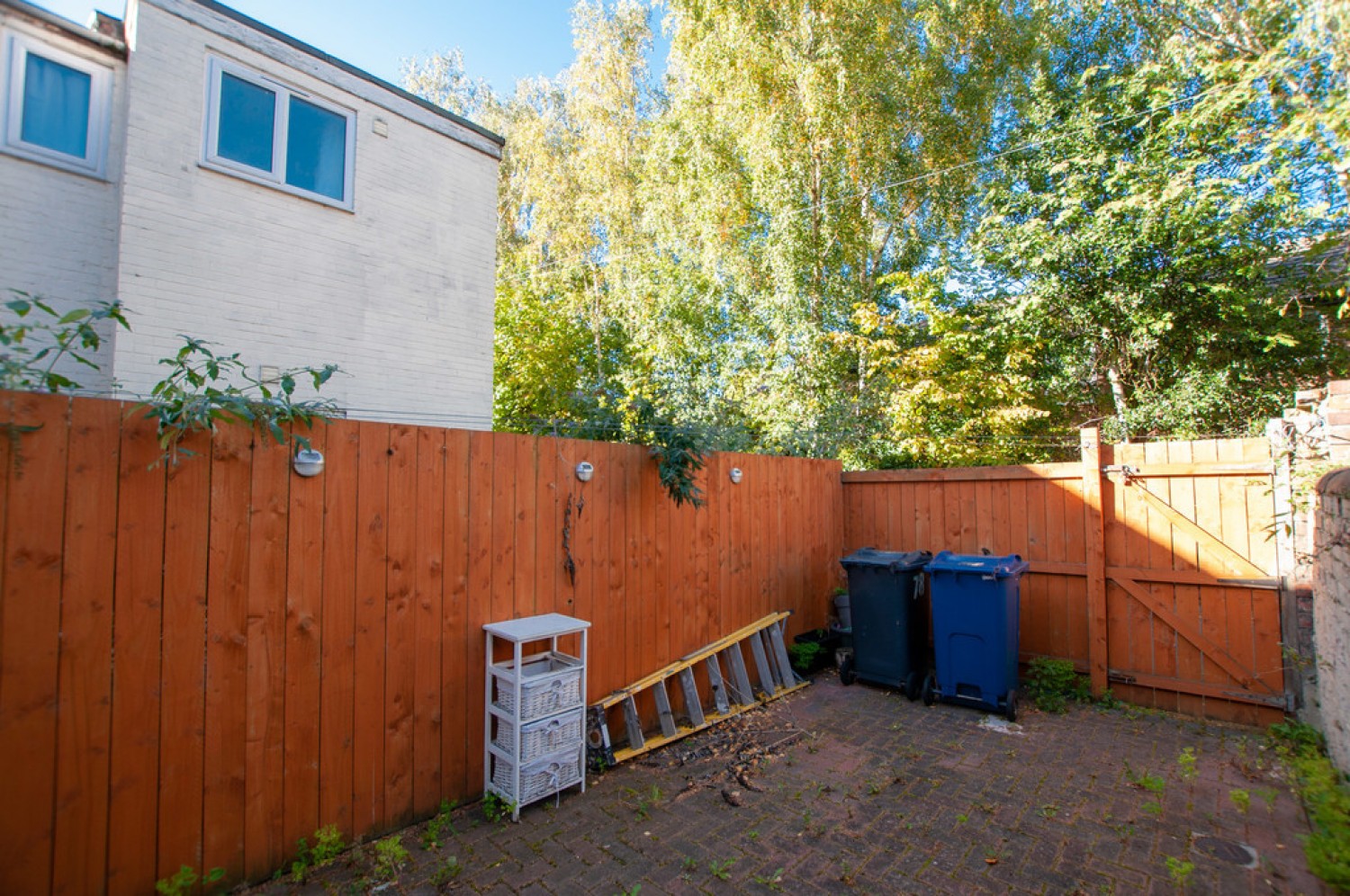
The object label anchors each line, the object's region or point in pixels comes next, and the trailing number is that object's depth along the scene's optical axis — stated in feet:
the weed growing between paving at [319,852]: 8.36
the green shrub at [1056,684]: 15.87
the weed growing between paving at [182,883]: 7.34
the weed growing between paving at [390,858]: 8.44
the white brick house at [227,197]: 14.94
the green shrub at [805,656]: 17.95
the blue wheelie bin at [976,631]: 15.16
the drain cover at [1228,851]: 8.89
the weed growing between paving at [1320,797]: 7.73
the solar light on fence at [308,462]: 8.75
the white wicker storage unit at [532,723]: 9.98
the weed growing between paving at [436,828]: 9.23
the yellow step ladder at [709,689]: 12.19
